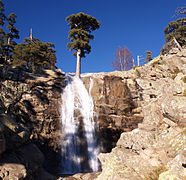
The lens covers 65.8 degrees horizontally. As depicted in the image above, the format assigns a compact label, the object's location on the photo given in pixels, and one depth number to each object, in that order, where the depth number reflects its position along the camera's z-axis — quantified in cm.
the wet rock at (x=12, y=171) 643
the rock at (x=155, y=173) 624
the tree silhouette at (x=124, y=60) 4217
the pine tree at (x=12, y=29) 2590
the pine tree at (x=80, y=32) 2672
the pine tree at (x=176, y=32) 3351
